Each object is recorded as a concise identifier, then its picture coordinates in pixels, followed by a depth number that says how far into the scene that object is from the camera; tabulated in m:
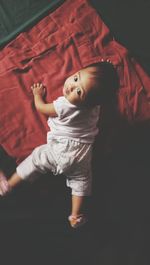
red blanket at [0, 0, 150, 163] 1.12
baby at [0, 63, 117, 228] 0.97
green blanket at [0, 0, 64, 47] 1.26
